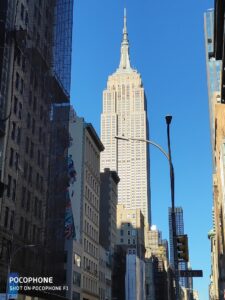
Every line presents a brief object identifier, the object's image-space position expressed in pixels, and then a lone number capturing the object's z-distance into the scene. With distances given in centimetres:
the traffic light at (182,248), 2507
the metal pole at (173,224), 2702
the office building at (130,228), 19106
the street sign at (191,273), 2847
